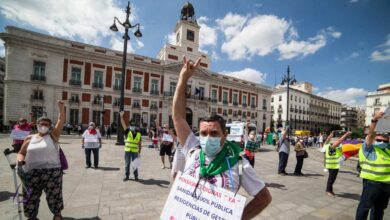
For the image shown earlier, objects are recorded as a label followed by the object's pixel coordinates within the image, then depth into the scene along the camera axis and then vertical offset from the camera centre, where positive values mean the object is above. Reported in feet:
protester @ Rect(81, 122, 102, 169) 23.24 -3.77
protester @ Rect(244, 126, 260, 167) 19.42 -2.94
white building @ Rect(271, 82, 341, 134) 188.03 +12.08
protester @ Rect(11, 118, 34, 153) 22.97 -3.06
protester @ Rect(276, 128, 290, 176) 24.93 -4.15
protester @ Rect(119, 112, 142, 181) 19.17 -3.55
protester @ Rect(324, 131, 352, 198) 16.92 -3.54
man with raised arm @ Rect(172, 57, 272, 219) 4.91 -1.15
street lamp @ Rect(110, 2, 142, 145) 43.34 +18.15
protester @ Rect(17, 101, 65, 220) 9.82 -3.12
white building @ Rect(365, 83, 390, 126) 153.28 +19.55
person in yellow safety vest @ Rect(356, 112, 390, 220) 10.12 -2.85
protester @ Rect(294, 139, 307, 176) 25.30 -4.36
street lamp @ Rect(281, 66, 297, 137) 56.70 +11.95
